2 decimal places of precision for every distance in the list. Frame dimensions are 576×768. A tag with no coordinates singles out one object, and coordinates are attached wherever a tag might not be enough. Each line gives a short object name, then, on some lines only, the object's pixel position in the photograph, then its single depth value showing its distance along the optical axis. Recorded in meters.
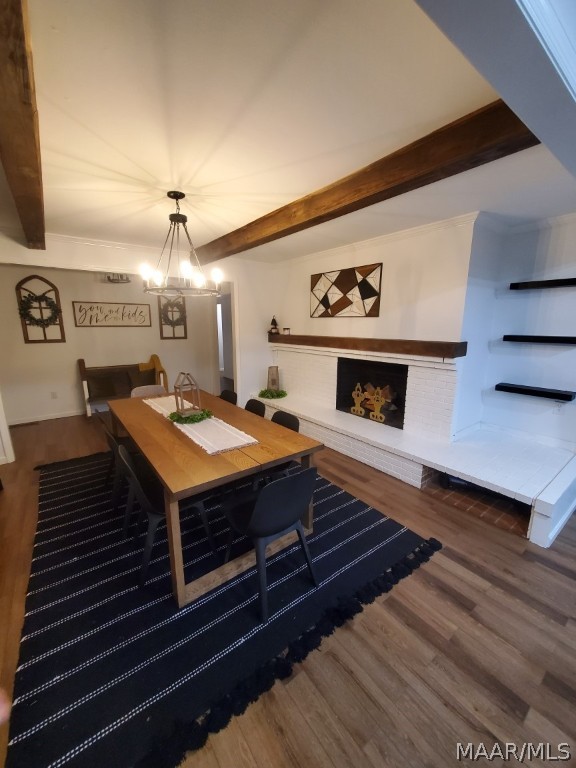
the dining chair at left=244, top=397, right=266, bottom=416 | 2.79
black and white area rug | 1.13
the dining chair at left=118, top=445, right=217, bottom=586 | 1.68
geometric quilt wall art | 3.25
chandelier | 2.10
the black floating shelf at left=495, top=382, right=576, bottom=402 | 2.60
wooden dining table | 1.53
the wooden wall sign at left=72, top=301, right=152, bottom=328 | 4.52
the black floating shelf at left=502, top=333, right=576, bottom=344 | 2.57
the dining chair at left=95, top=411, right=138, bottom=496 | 2.12
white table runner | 1.89
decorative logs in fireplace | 3.35
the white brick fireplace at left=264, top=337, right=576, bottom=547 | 2.16
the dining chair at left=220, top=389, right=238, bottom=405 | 3.05
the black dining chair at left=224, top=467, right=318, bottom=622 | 1.42
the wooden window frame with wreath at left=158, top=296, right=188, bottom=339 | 5.16
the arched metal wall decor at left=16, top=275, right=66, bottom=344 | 4.10
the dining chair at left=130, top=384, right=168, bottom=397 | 3.17
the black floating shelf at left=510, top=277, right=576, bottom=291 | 2.50
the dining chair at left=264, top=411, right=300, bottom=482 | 2.21
